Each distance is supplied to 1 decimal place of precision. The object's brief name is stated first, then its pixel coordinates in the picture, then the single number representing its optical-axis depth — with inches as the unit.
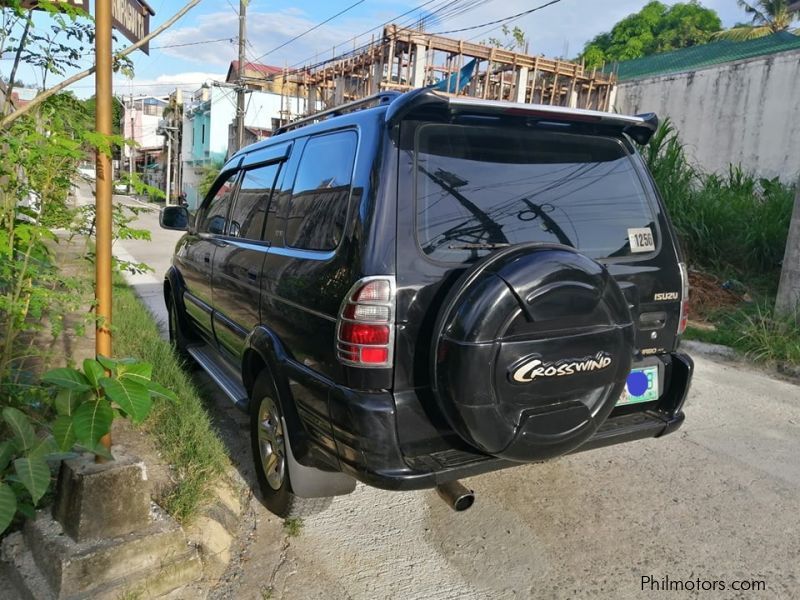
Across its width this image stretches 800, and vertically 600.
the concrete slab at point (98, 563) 87.8
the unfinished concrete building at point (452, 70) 561.0
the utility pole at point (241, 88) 864.3
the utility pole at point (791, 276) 242.8
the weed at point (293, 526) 115.0
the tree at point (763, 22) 1110.4
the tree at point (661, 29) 1423.5
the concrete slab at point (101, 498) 92.3
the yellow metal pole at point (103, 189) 91.4
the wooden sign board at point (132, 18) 98.6
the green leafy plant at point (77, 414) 85.7
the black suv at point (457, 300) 89.0
